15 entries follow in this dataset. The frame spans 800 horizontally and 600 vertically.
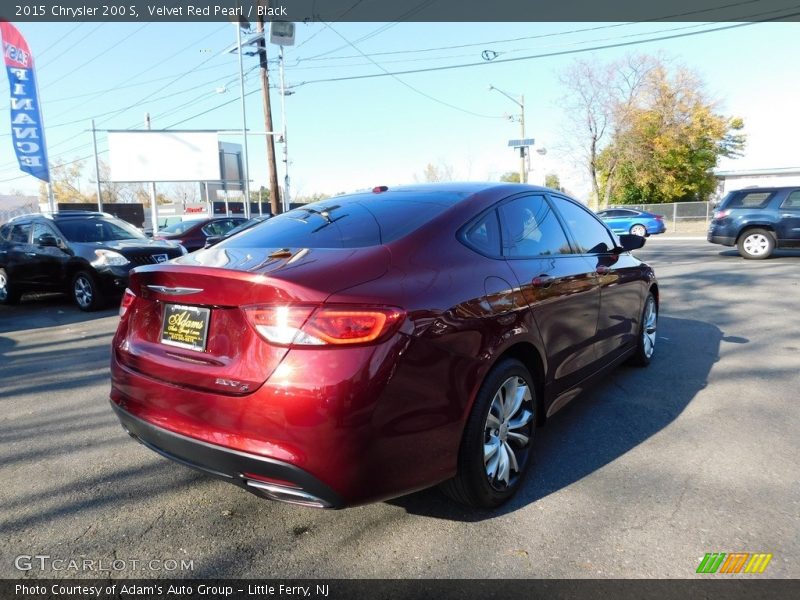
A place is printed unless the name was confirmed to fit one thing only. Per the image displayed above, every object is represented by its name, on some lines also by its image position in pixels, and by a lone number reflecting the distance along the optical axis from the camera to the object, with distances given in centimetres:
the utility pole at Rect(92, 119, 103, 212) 2816
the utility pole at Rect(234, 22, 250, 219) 2595
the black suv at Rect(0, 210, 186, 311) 841
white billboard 2681
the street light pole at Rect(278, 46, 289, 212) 2661
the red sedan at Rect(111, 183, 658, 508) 206
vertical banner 1541
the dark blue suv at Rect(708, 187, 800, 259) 1307
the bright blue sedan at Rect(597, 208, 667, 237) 2594
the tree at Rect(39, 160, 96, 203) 6794
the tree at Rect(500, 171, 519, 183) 6926
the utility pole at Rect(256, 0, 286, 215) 2119
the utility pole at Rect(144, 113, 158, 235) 2503
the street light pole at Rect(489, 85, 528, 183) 2666
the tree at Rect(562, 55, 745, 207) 3650
